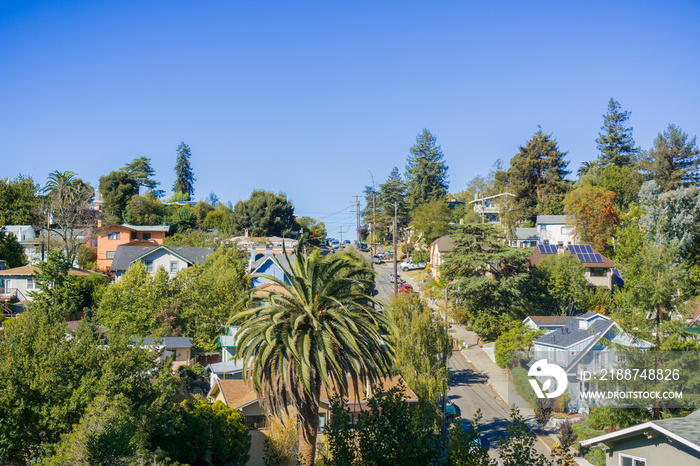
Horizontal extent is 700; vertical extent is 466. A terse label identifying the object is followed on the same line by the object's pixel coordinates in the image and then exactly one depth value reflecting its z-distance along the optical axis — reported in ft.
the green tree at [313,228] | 368.64
